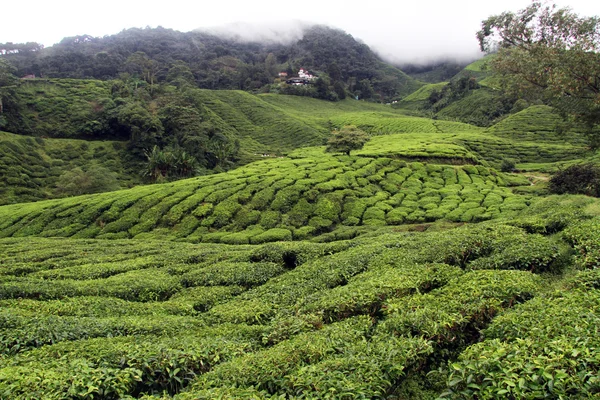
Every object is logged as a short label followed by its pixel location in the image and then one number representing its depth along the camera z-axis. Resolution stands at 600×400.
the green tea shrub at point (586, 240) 8.91
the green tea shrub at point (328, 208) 27.26
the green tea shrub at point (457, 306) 6.74
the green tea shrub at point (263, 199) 28.30
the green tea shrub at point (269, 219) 26.11
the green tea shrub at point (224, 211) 26.66
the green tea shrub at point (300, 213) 26.58
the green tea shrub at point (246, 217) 26.52
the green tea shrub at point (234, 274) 12.91
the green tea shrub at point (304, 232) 24.49
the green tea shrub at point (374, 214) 26.34
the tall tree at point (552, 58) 20.20
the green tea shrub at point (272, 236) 23.70
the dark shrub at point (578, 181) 25.36
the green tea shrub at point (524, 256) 9.87
